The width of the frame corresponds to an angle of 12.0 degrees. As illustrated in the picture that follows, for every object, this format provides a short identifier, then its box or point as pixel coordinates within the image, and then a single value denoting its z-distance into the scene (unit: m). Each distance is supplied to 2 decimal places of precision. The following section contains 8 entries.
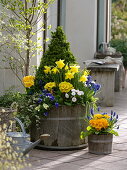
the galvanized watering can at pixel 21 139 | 6.61
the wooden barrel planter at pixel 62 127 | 7.43
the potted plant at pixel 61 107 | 7.43
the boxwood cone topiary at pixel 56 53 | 7.87
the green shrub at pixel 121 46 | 18.76
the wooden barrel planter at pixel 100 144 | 7.27
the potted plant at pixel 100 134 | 7.25
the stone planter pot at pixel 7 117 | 7.11
